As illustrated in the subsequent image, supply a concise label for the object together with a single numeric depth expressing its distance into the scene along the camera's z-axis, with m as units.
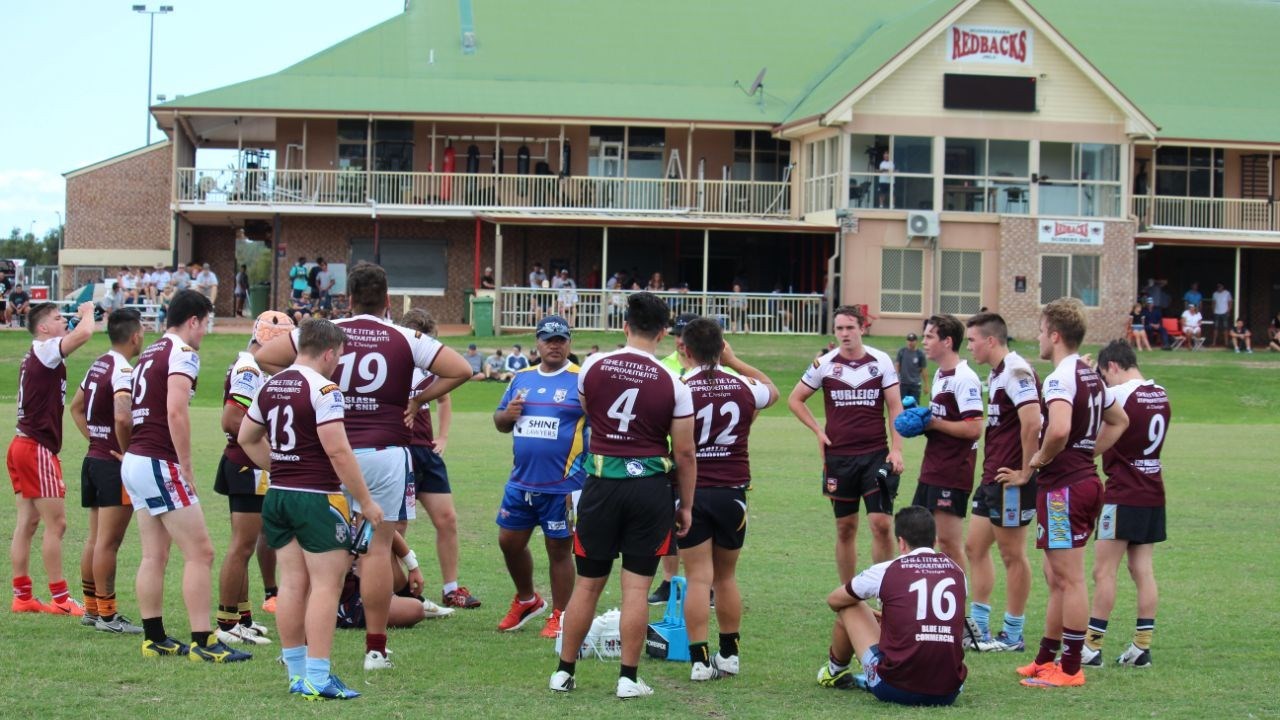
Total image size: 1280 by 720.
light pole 61.84
